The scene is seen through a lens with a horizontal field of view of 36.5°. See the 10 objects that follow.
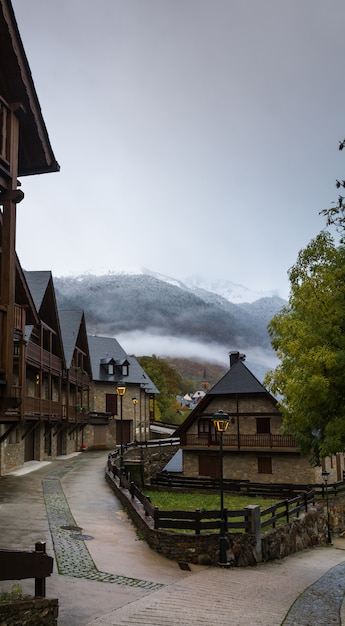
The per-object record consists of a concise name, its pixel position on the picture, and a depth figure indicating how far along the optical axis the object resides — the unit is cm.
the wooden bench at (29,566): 748
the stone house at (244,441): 3175
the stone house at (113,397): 5109
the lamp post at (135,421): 5567
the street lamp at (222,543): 1449
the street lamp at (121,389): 2514
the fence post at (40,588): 803
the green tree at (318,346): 1217
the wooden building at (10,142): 1047
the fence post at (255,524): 1602
